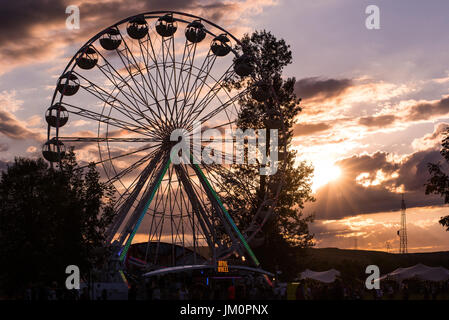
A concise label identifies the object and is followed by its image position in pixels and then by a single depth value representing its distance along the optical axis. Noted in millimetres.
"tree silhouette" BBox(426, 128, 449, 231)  36719
